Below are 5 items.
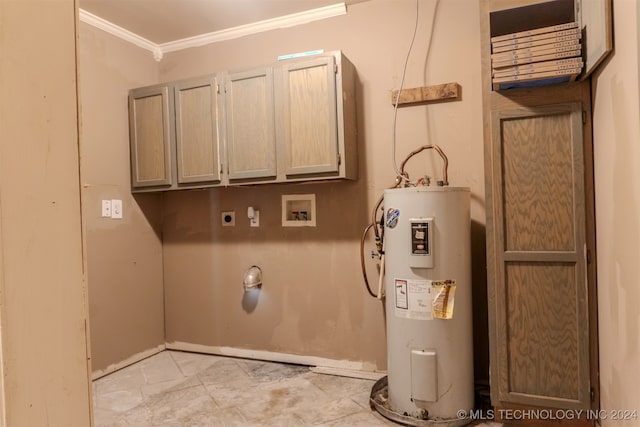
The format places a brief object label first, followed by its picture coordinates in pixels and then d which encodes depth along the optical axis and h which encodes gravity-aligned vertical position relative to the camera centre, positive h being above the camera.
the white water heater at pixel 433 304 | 2.17 -0.54
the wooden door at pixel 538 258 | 1.96 -0.27
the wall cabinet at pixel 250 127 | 2.70 +0.66
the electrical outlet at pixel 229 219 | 3.34 -0.04
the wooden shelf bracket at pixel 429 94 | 2.64 +0.80
